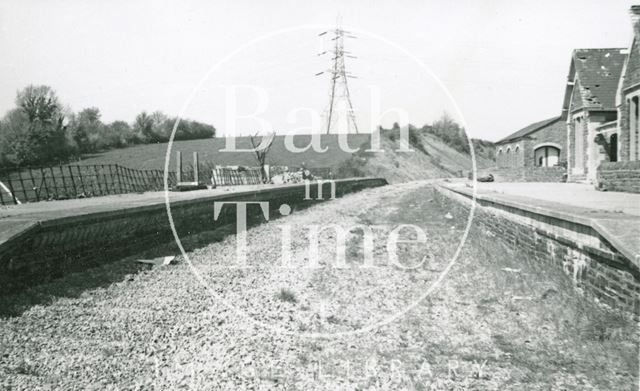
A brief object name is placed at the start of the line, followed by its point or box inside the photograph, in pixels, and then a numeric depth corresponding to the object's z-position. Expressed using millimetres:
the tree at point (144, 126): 56094
